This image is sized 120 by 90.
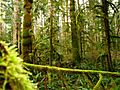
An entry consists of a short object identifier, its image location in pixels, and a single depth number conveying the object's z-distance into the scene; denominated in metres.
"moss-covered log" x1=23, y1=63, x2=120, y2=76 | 1.55
